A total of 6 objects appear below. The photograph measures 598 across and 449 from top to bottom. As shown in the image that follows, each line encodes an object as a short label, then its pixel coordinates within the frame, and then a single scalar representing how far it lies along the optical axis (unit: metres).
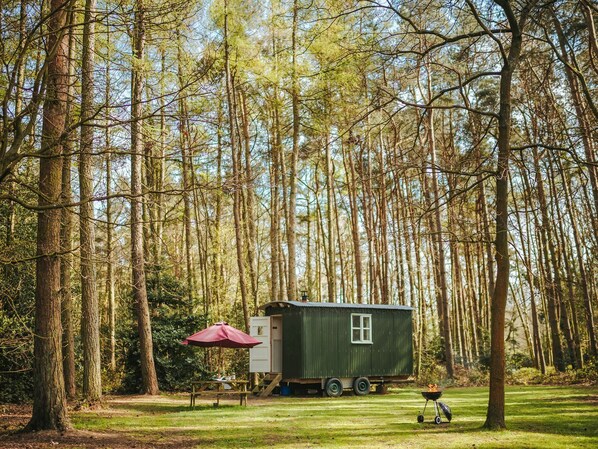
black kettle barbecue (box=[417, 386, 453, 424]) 8.75
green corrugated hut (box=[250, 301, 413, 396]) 15.70
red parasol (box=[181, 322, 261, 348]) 12.39
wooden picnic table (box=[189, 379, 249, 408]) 12.36
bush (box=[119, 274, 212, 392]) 16.66
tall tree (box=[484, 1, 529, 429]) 7.71
